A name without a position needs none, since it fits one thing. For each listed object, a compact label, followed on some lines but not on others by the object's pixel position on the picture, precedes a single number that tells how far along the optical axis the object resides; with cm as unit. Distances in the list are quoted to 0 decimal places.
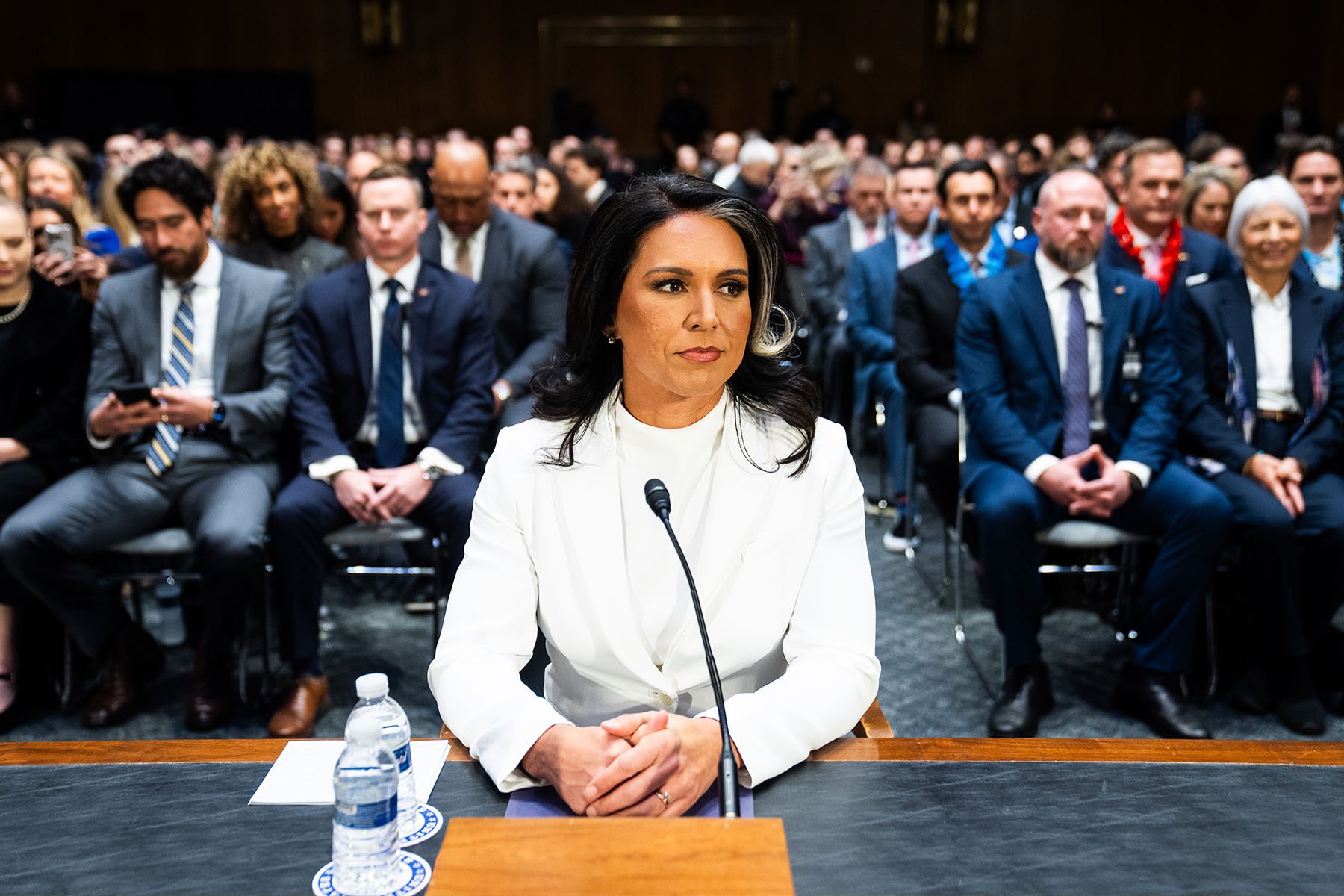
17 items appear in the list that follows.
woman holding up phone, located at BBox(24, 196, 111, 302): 376
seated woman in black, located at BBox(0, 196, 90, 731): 330
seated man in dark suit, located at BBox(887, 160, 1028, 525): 385
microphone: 124
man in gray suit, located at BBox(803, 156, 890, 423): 567
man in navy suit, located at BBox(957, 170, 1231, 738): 318
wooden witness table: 114
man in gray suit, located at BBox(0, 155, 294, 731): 314
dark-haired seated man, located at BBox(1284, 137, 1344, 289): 431
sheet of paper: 131
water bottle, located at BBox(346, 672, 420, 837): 127
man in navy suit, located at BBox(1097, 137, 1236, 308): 411
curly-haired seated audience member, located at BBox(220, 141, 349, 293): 410
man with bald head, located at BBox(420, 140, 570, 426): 422
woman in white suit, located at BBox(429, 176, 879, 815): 161
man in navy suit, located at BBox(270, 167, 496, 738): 323
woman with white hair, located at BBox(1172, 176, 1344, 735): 331
